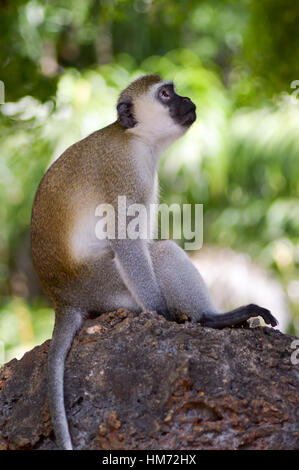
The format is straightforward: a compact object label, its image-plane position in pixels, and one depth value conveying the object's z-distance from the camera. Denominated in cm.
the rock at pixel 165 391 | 693
